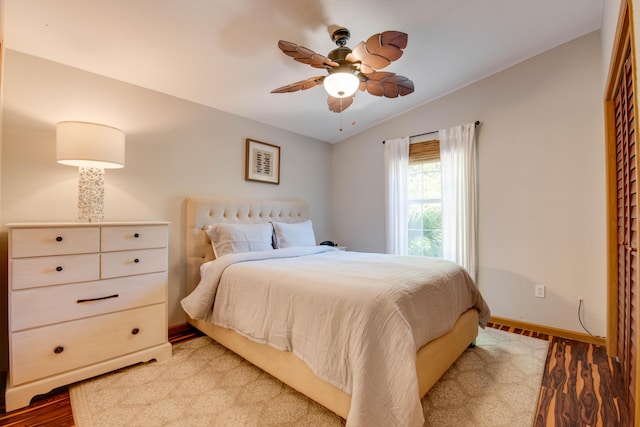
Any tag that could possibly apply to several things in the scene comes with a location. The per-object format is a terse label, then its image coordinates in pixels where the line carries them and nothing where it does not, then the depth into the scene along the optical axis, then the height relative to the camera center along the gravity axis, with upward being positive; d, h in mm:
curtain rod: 3063 +991
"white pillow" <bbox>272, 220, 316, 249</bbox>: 3078 -227
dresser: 1632 -566
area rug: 1526 -1096
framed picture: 3328 +634
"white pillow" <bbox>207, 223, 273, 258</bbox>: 2666 -234
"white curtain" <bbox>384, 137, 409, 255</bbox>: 3592 +266
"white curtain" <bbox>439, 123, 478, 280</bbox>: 3062 +218
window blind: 3393 +775
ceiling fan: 1694 +994
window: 3404 +183
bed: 1220 -776
